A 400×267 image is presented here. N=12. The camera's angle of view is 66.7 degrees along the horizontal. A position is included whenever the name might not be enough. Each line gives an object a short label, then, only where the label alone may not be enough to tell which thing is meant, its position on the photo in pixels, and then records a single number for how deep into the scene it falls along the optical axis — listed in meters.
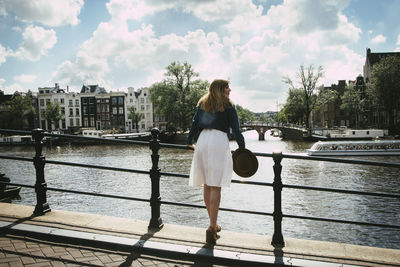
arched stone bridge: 55.21
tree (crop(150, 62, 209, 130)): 47.56
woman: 3.21
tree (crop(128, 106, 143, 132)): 66.44
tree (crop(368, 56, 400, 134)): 45.47
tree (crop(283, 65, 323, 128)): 54.72
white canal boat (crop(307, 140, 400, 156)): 27.84
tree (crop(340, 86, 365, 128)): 54.34
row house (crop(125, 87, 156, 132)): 71.75
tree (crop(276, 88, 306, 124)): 59.38
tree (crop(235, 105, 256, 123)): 137.98
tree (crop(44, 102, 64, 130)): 62.53
